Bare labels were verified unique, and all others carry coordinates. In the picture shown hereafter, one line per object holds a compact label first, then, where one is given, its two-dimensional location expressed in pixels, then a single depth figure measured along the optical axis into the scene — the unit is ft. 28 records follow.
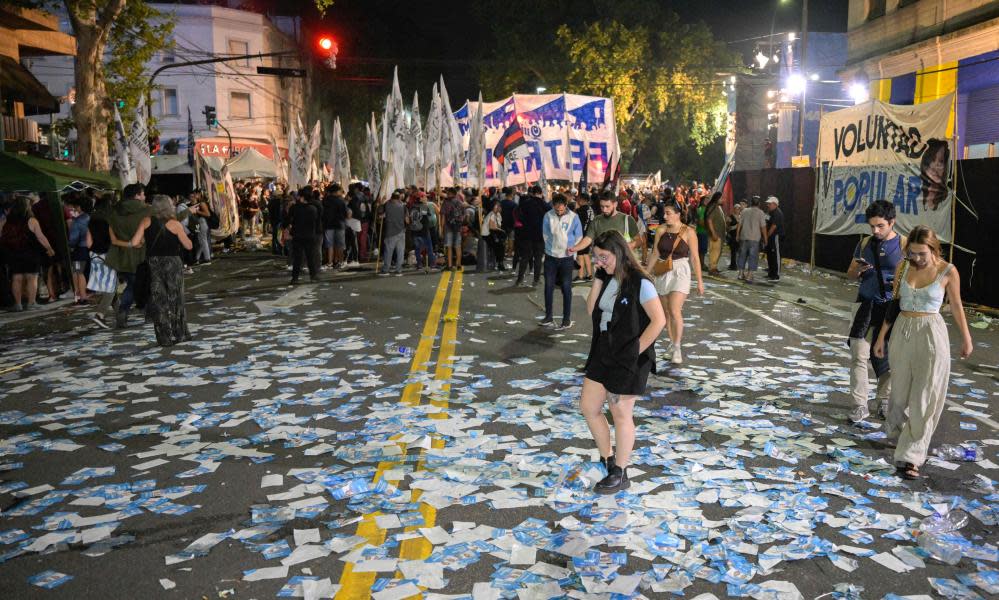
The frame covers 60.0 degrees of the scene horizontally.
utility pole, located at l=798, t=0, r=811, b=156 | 94.04
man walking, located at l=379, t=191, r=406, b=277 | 63.52
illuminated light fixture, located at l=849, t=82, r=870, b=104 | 94.63
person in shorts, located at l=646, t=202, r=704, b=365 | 31.09
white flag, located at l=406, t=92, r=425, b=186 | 79.05
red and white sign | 173.88
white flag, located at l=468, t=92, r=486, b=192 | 74.13
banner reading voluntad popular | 47.42
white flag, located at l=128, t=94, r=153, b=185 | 60.54
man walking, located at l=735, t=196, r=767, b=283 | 61.41
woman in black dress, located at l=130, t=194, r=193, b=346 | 35.40
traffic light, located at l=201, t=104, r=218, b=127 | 135.85
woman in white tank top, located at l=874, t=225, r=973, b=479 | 19.10
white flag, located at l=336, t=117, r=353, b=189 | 97.14
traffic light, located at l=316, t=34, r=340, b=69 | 75.92
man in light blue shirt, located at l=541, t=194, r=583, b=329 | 38.88
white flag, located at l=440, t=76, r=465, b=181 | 73.31
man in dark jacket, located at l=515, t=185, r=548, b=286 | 55.01
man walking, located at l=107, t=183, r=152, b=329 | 38.99
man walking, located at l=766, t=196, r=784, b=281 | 61.77
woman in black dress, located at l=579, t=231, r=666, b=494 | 17.29
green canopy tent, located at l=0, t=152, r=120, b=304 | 50.83
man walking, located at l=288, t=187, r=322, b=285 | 57.16
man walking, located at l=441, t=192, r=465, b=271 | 67.05
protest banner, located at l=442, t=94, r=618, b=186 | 79.61
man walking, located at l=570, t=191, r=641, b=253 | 36.88
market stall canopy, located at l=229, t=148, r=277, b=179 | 114.62
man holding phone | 22.77
